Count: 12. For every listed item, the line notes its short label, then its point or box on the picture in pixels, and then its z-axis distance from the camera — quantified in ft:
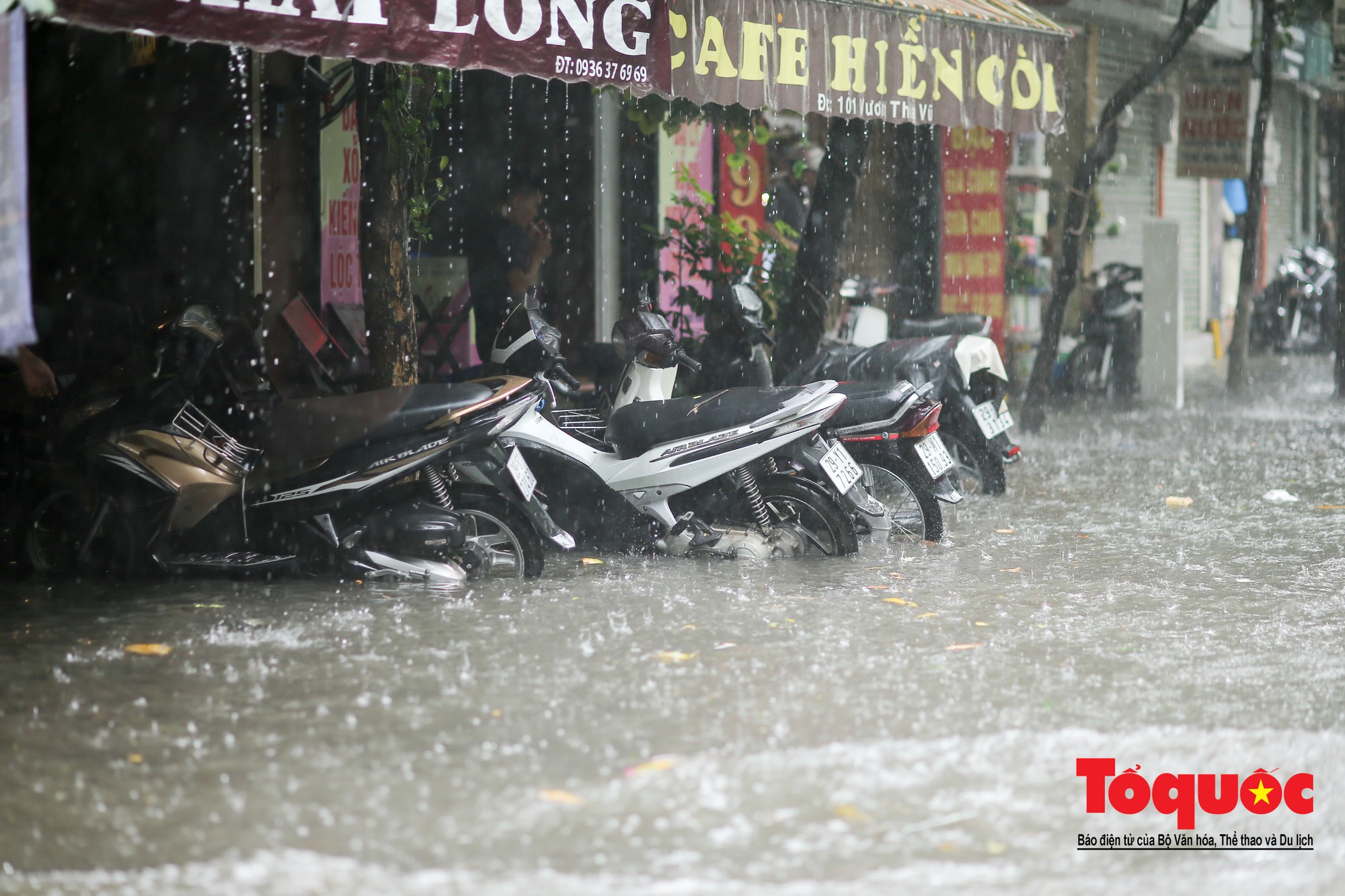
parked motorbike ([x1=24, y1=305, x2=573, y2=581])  40.81
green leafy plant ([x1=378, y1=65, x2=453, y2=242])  49.24
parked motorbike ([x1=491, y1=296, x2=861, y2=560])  44.34
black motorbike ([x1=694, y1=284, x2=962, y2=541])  48.75
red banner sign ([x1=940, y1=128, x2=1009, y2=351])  97.60
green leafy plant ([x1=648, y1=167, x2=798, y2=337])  65.57
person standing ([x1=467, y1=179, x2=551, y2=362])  59.00
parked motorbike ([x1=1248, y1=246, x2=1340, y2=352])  148.97
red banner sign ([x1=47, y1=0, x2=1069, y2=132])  39.65
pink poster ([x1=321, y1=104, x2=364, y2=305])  69.10
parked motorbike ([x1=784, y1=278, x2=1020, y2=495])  56.70
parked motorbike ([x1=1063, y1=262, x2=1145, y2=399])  103.50
